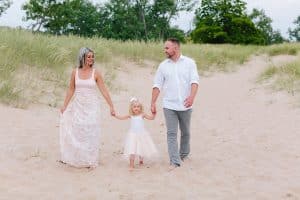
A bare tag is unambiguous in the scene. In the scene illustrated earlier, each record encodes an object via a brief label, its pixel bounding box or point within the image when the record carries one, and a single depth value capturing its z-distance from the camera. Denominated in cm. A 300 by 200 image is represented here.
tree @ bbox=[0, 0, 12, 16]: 5478
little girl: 738
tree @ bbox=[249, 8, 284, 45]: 8988
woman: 745
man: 731
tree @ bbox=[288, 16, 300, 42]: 9794
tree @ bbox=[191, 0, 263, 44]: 5925
